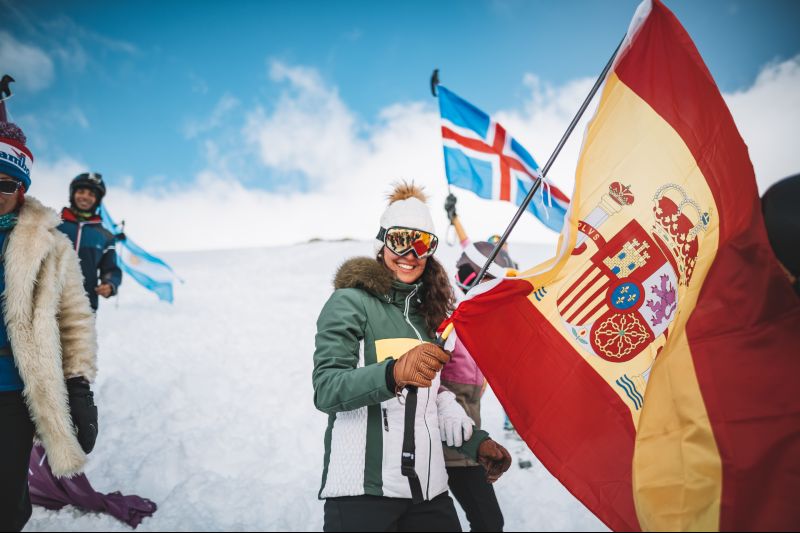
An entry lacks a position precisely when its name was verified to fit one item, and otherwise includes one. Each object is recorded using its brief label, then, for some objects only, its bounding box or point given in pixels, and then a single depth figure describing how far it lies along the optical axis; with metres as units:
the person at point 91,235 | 4.50
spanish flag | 1.47
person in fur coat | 2.12
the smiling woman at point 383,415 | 1.59
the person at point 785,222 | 1.40
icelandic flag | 5.13
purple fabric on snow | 3.29
